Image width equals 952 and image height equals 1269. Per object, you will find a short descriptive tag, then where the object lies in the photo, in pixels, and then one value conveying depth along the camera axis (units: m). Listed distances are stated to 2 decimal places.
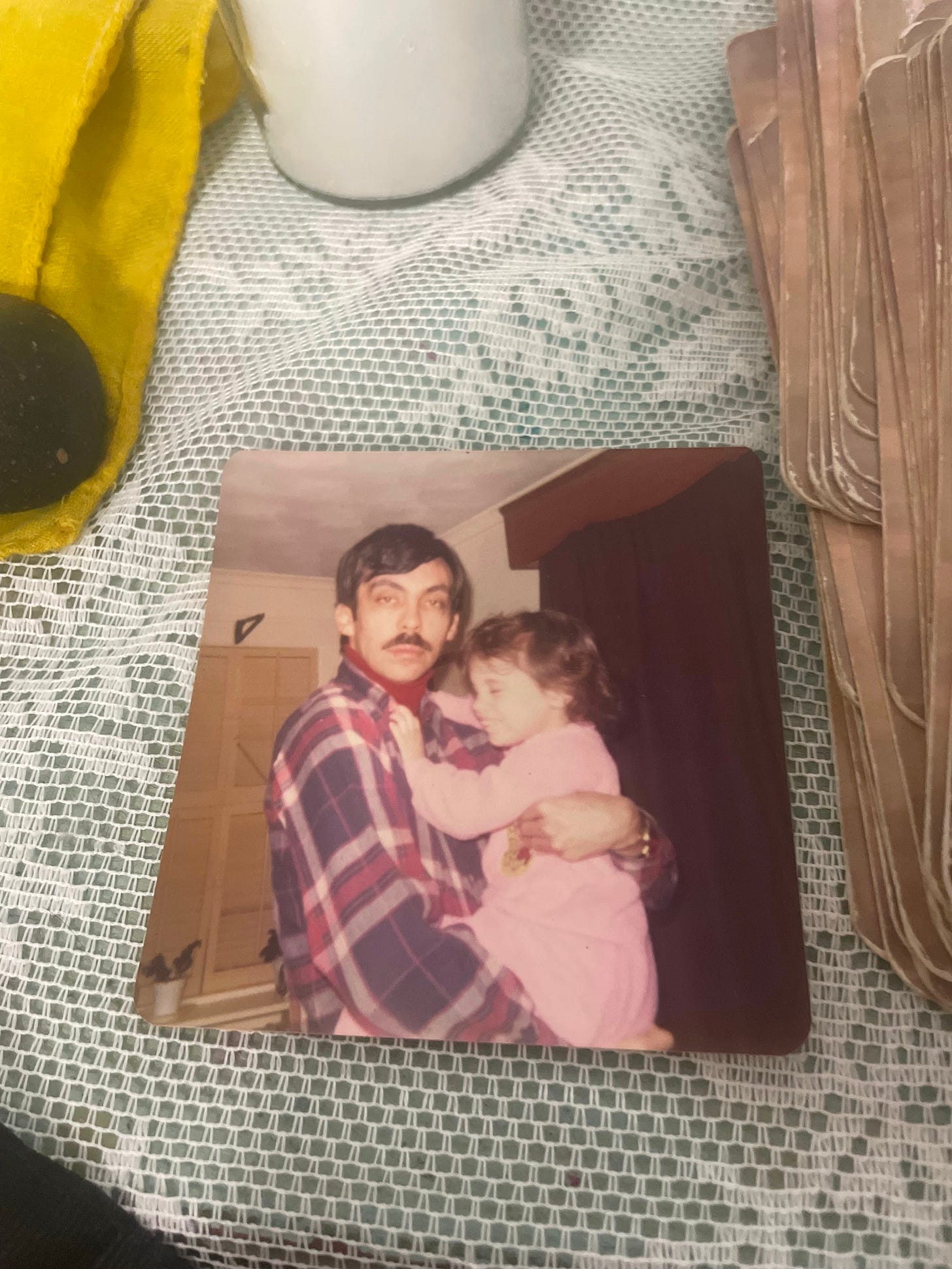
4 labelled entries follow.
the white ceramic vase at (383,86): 0.32
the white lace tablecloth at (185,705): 0.24
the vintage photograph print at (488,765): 0.25
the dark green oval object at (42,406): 0.30
